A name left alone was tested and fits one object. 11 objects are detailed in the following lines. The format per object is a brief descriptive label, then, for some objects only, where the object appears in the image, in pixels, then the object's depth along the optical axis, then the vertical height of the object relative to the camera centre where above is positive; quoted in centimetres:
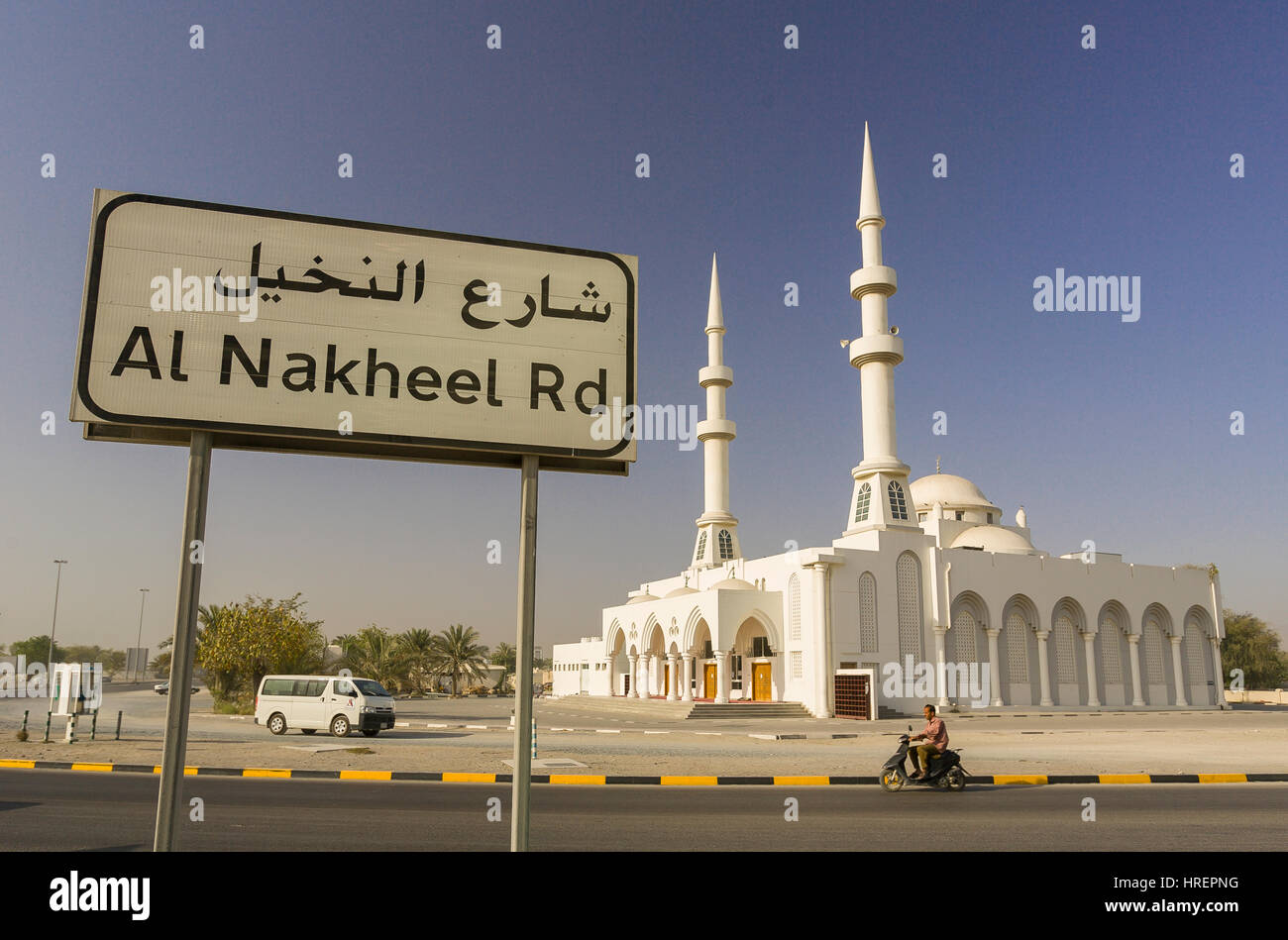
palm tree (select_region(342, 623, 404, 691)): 5808 -170
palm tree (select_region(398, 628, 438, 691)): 6102 -163
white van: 2436 -216
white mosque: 4431 +104
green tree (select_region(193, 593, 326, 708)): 3412 -57
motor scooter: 1393 -226
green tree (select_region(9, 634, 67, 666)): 10338 -235
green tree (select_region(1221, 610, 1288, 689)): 8562 -198
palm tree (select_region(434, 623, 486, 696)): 6322 -156
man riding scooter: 1402 -183
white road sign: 417 +150
